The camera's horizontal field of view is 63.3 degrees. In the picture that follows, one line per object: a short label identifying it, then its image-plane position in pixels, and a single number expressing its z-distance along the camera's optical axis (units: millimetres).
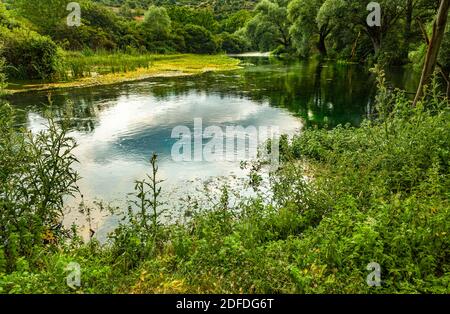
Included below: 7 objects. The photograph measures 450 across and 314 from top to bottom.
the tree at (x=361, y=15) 32344
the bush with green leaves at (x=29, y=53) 20891
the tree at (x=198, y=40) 61081
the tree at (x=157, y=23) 54219
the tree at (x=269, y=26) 55656
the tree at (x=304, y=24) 40125
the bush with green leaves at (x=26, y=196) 4496
